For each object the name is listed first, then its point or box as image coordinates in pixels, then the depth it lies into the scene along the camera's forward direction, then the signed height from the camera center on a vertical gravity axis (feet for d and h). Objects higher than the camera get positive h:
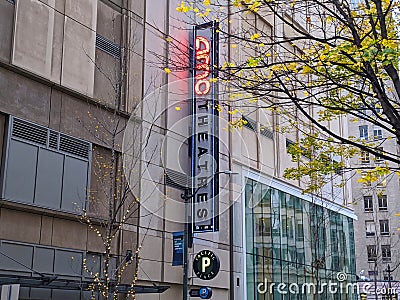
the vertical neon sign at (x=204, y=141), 72.13 +19.46
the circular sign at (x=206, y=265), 69.26 +4.09
